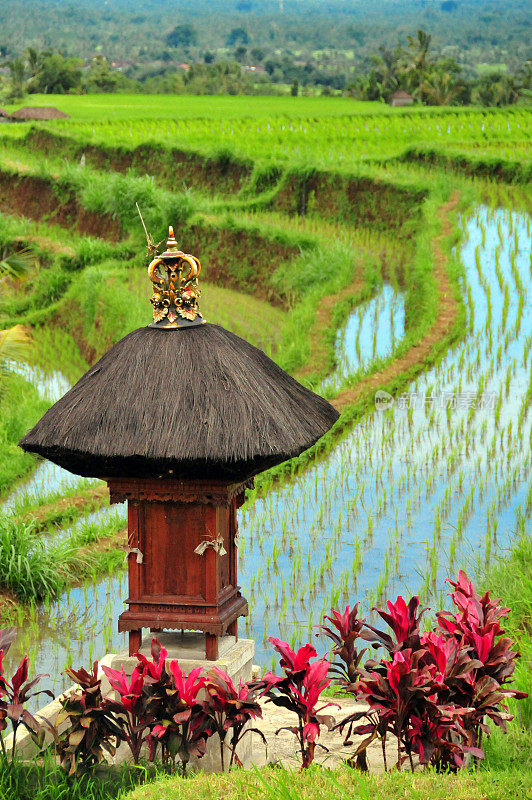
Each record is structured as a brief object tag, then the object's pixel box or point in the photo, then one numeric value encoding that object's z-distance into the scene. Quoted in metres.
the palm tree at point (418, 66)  88.56
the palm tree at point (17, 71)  102.37
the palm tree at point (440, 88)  87.61
